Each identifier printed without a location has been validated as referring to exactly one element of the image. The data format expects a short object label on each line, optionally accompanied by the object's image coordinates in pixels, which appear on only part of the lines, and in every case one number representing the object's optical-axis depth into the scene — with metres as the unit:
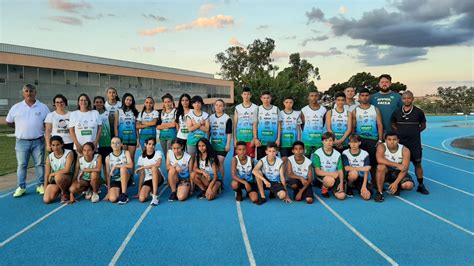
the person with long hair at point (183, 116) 5.38
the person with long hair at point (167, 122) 5.54
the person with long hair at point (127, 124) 5.57
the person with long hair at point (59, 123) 5.05
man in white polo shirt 5.05
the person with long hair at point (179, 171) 4.88
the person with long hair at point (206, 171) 4.89
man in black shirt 5.25
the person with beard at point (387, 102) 5.48
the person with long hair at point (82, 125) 5.00
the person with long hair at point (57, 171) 4.70
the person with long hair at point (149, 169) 4.78
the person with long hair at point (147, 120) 5.62
